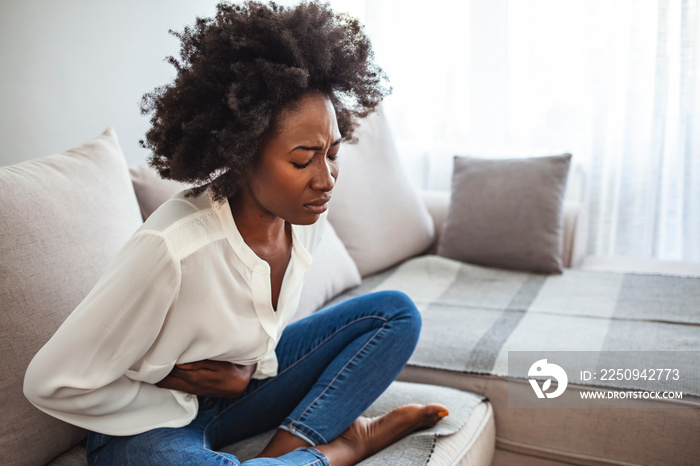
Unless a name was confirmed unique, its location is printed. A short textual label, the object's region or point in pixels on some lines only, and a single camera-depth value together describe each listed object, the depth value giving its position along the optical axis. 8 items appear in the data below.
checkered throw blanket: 1.56
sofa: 1.11
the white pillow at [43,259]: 1.07
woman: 0.95
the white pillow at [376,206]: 2.13
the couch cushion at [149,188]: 1.55
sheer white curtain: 2.45
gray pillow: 2.16
